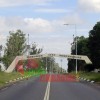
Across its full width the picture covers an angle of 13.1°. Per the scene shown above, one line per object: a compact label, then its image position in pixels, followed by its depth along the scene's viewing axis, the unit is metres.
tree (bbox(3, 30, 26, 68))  110.55
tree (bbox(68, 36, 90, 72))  124.81
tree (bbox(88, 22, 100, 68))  97.31
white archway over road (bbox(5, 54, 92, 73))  104.72
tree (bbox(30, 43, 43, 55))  164.57
